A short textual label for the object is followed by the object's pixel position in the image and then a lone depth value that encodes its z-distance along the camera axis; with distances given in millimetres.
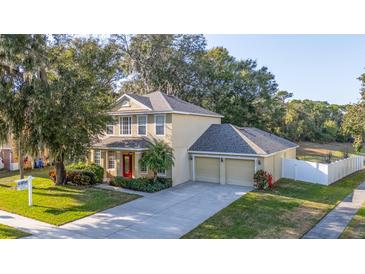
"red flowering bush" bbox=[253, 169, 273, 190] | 14867
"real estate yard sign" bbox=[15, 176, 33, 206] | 11828
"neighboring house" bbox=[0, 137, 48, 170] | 21094
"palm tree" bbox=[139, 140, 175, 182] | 15180
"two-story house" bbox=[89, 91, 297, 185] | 16047
